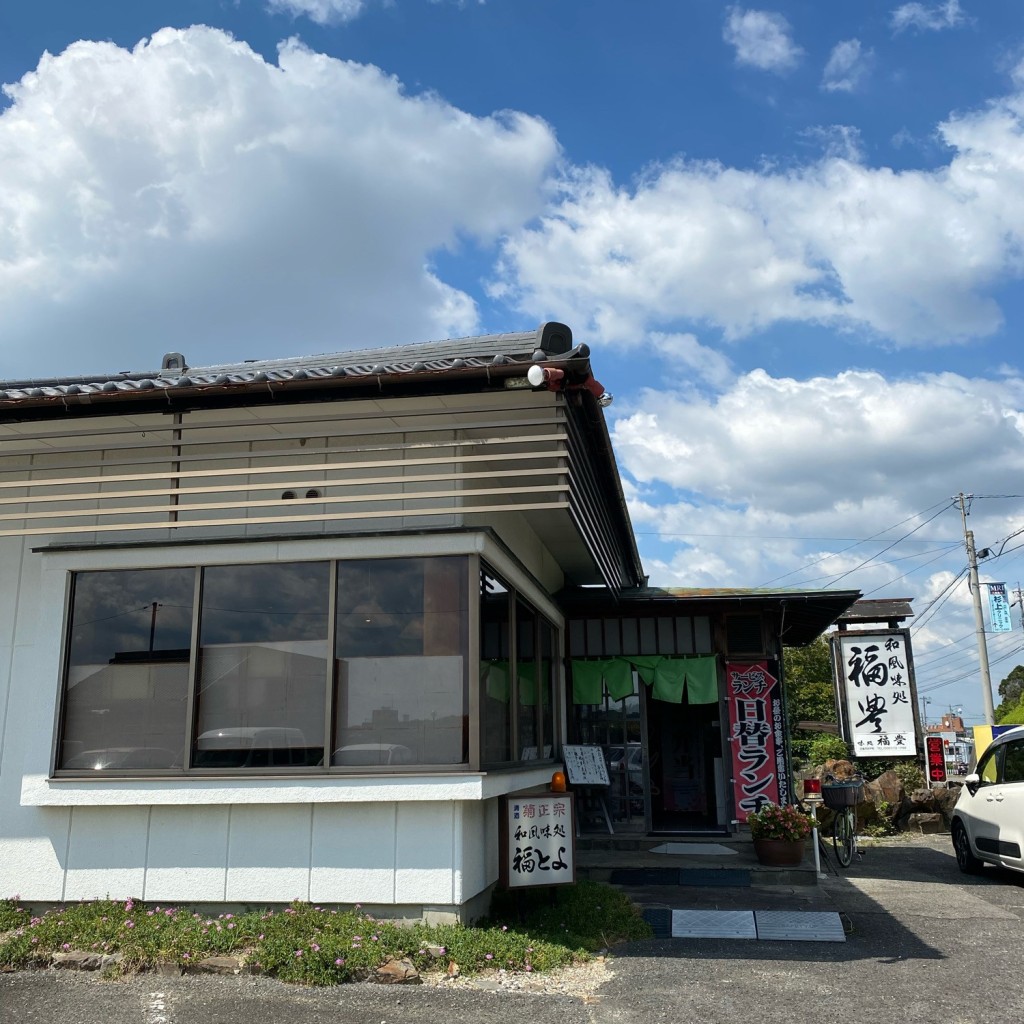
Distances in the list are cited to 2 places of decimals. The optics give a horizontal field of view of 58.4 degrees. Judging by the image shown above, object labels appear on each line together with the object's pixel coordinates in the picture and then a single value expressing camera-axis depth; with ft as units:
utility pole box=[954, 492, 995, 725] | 86.41
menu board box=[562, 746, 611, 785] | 38.52
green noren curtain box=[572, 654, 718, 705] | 42.14
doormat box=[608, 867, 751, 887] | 32.71
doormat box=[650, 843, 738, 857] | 36.88
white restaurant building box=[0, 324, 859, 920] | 22.39
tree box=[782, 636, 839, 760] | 96.99
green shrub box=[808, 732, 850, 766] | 60.23
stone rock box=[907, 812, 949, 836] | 52.08
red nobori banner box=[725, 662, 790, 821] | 41.63
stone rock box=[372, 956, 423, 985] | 19.76
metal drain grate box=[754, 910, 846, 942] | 24.50
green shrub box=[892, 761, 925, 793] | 54.95
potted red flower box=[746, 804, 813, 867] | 33.94
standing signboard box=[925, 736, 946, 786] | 50.06
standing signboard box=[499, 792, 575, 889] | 24.59
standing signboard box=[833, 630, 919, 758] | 44.83
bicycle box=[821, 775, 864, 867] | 37.45
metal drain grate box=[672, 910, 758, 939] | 24.66
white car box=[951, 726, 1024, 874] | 33.86
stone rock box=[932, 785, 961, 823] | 52.75
